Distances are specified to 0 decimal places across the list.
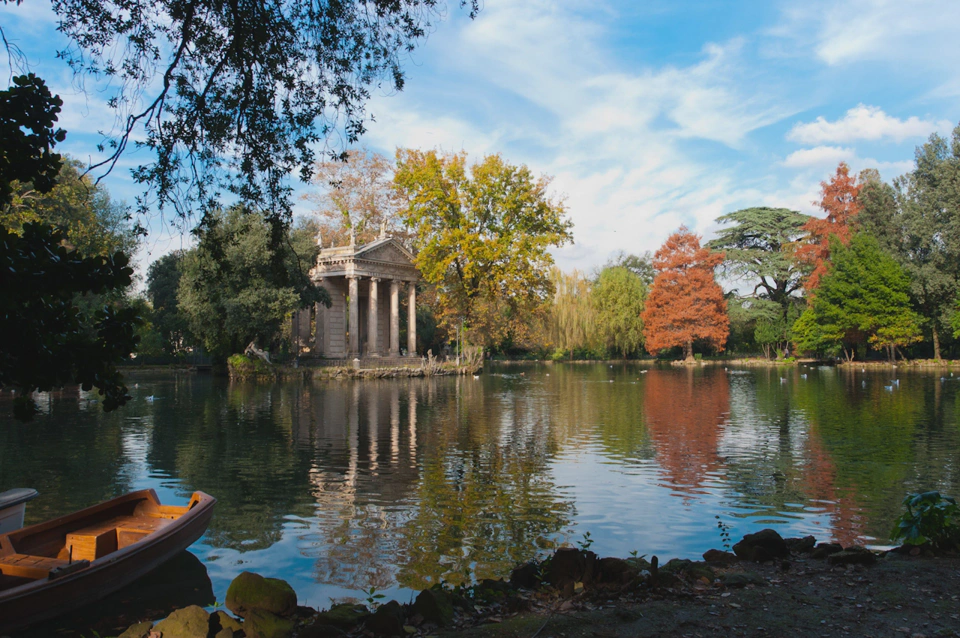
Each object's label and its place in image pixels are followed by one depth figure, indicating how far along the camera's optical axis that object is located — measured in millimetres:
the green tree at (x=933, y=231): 46812
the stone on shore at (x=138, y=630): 5429
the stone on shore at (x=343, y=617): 5324
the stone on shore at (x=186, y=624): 5348
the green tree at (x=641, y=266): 90312
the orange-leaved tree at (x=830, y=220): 57931
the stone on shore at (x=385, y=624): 5172
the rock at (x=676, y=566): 6447
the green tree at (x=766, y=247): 62188
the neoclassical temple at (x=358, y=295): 48000
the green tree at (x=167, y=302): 56000
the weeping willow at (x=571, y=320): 68938
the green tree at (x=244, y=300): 40000
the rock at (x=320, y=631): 5070
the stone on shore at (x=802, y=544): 7199
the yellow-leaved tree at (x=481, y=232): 47125
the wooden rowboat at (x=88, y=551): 6164
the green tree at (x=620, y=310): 69062
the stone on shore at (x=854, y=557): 6512
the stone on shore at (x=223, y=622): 5465
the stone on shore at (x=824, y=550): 6852
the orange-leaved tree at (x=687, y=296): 60625
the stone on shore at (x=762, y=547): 6938
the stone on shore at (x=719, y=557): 6879
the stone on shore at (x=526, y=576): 6297
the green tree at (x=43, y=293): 4160
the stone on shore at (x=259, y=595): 5723
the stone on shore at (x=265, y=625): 5352
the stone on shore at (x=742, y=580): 6055
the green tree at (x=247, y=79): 8367
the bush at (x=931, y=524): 6840
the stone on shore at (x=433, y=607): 5375
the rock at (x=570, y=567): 6138
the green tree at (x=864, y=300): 49406
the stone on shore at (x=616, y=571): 6107
